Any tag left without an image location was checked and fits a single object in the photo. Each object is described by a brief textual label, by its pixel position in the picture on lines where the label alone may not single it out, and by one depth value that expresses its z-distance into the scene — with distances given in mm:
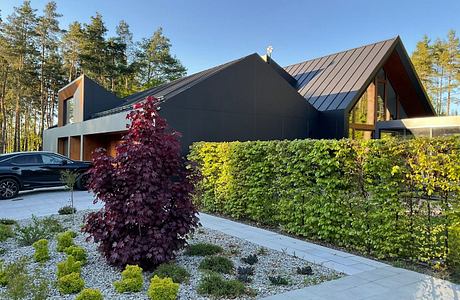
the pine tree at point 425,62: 29906
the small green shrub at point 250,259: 4584
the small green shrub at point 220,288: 3506
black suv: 10875
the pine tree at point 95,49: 28422
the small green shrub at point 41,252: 4559
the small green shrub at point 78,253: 4465
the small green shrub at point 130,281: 3527
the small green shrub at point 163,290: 3234
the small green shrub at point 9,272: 3389
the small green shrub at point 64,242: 4965
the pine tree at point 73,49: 28219
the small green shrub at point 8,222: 6950
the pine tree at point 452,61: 28672
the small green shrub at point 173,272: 3859
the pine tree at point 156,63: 32781
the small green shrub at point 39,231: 5453
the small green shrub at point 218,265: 4215
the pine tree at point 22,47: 26484
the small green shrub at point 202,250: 4922
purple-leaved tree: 4125
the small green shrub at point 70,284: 3496
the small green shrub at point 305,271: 4246
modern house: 11789
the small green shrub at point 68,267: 3863
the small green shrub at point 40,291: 3017
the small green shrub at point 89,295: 3109
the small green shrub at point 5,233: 5630
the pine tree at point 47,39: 27844
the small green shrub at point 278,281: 3850
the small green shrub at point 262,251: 5109
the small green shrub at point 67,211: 7955
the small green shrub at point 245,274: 3909
